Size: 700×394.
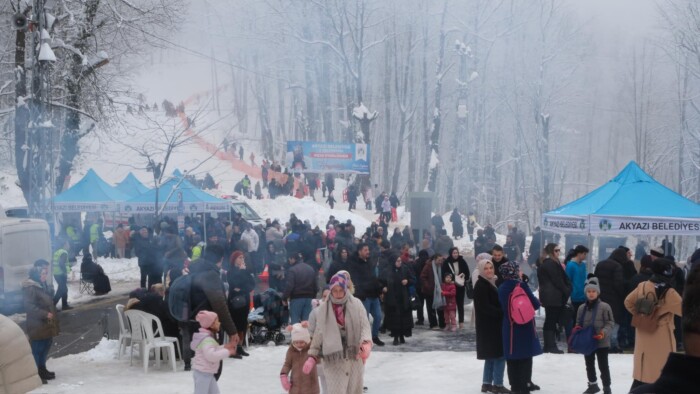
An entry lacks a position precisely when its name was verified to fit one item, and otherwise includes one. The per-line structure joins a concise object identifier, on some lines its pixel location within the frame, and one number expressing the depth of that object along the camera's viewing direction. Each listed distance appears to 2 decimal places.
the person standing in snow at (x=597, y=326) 9.09
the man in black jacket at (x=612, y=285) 12.55
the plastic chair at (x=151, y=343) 11.01
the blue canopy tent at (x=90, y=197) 27.80
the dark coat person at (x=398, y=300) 13.34
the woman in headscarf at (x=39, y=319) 10.07
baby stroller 13.15
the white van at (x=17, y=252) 15.95
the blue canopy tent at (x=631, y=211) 14.84
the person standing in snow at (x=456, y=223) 35.00
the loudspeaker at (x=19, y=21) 17.86
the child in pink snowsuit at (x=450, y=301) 14.65
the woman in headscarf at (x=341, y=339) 7.69
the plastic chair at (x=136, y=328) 11.20
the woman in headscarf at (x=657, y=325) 7.87
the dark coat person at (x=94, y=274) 20.31
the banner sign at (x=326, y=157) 39.34
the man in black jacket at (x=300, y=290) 12.43
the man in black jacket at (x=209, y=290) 9.49
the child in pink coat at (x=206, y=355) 7.70
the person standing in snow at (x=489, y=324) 9.25
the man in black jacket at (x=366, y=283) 12.80
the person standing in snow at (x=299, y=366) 7.79
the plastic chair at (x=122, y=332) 11.78
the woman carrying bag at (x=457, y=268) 14.84
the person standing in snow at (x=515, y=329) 8.77
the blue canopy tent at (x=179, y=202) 26.88
